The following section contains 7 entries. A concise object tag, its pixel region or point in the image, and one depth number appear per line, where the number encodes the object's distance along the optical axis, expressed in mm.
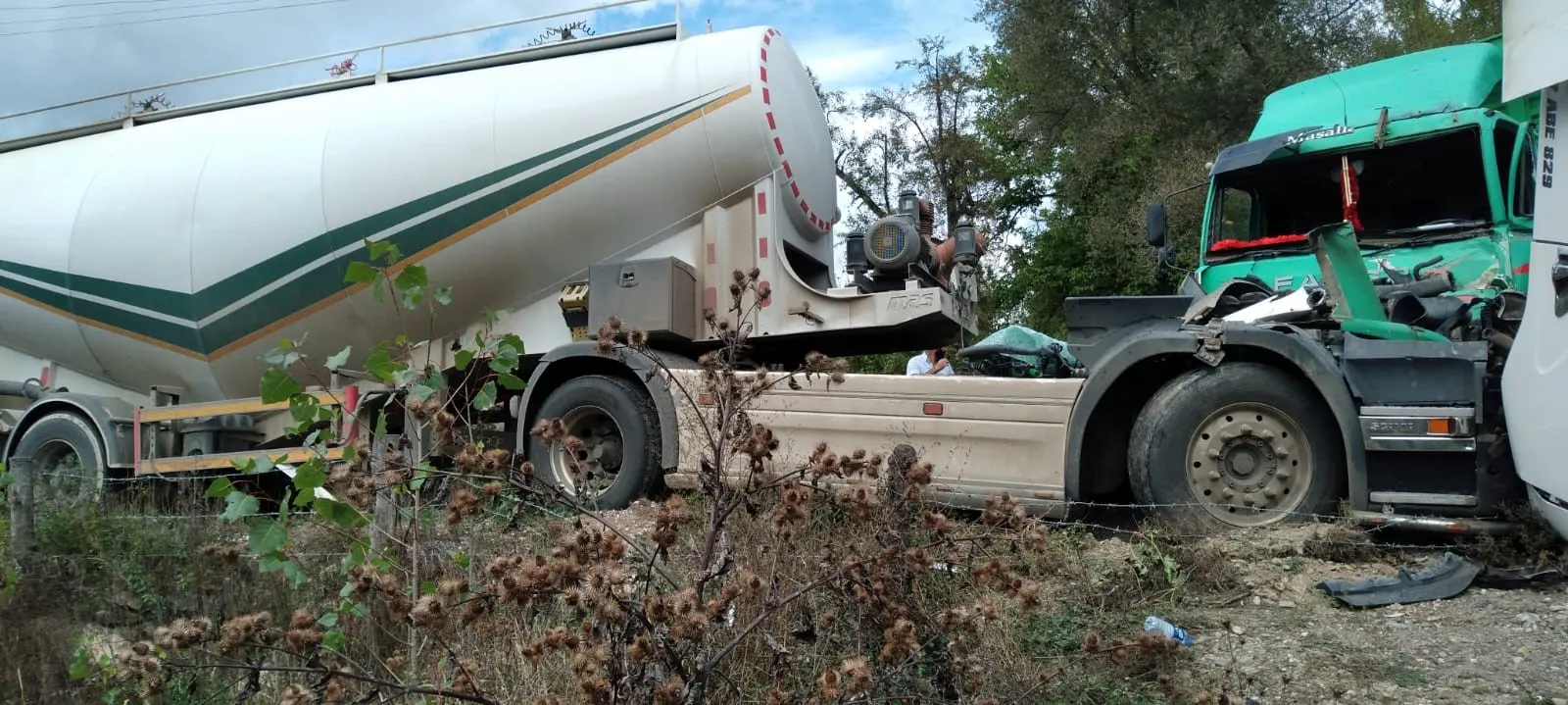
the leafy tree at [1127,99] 16344
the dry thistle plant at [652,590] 2406
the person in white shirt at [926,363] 8297
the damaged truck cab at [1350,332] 4480
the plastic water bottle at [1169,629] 3692
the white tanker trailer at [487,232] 6625
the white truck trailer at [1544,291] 3621
